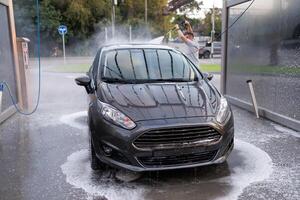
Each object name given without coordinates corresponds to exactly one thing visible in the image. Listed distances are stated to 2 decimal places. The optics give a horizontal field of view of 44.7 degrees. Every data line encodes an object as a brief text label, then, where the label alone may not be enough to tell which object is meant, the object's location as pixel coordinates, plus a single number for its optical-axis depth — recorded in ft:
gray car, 13.29
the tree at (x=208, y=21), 201.87
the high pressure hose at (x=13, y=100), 23.60
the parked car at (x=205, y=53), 105.50
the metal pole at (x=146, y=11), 145.71
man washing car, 36.50
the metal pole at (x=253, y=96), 24.72
